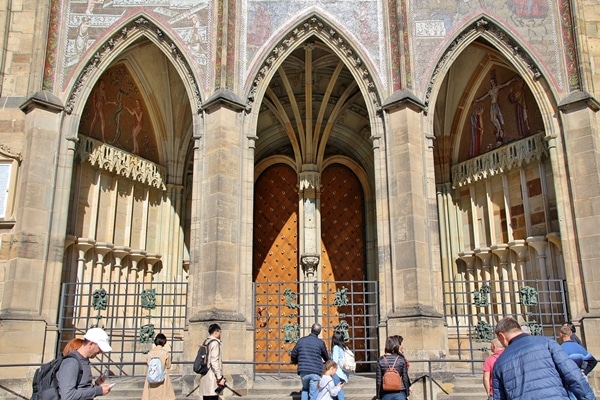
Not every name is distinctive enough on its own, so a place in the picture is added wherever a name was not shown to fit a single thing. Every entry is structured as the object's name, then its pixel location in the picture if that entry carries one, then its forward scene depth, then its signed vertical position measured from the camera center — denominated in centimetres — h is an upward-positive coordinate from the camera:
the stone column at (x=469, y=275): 1362 +158
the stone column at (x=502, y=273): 1293 +154
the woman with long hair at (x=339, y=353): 769 -10
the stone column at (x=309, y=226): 1524 +300
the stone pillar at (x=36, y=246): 1046 +180
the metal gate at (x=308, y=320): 1448 +63
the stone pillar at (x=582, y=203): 1083 +255
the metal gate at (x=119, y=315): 1158 +62
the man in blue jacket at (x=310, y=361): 757 -19
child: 668 -43
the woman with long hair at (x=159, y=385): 695 -44
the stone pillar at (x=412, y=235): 1054 +197
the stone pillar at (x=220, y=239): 1048 +191
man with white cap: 400 -16
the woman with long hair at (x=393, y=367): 603 -24
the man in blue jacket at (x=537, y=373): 327 -16
